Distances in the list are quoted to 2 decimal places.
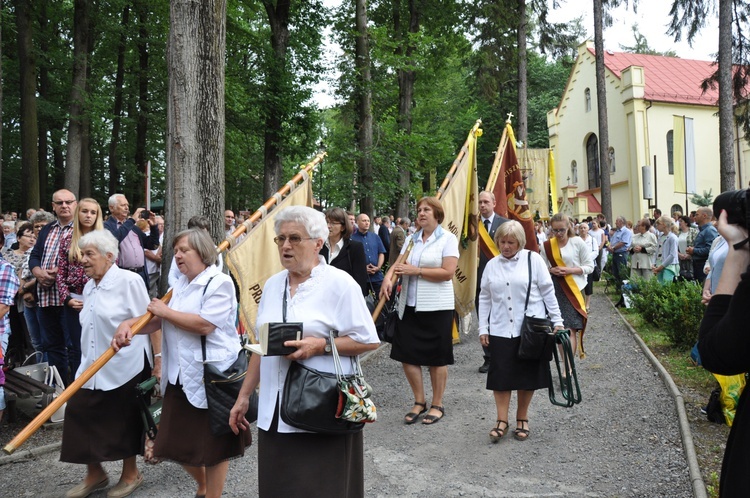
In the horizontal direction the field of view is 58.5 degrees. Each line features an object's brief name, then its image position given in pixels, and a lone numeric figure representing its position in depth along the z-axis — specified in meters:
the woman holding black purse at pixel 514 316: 5.67
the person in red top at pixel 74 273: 5.89
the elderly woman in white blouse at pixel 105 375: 4.45
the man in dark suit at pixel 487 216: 8.65
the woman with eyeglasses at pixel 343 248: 7.05
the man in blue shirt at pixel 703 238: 10.73
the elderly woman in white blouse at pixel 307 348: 3.08
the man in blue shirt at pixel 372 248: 11.31
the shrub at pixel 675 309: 8.91
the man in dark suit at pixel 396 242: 8.84
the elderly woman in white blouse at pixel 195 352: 4.06
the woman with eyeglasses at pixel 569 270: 8.12
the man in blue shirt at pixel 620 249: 17.06
